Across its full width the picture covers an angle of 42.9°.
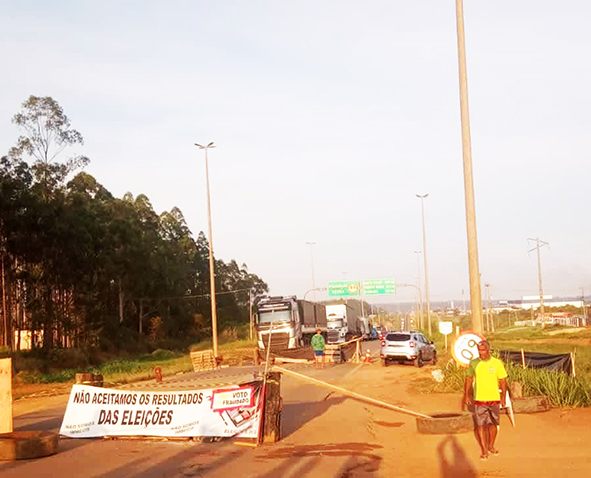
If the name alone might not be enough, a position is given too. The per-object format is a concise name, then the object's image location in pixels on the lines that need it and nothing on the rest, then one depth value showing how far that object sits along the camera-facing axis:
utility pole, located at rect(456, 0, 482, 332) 19.02
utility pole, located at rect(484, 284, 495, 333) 111.91
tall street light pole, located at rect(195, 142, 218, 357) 42.81
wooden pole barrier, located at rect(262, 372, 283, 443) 13.52
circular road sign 16.33
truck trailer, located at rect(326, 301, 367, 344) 58.59
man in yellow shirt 11.51
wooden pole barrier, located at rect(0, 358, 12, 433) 13.17
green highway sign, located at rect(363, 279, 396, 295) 67.25
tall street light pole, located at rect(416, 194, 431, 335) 59.06
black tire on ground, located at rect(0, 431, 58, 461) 12.30
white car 34.19
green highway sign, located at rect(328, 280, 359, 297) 66.76
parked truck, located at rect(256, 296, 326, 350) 46.56
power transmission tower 84.56
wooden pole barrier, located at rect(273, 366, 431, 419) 14.91
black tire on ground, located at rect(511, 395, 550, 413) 16.02
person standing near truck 34.84
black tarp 21.92
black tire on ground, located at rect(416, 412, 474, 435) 13.98
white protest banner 13.56
